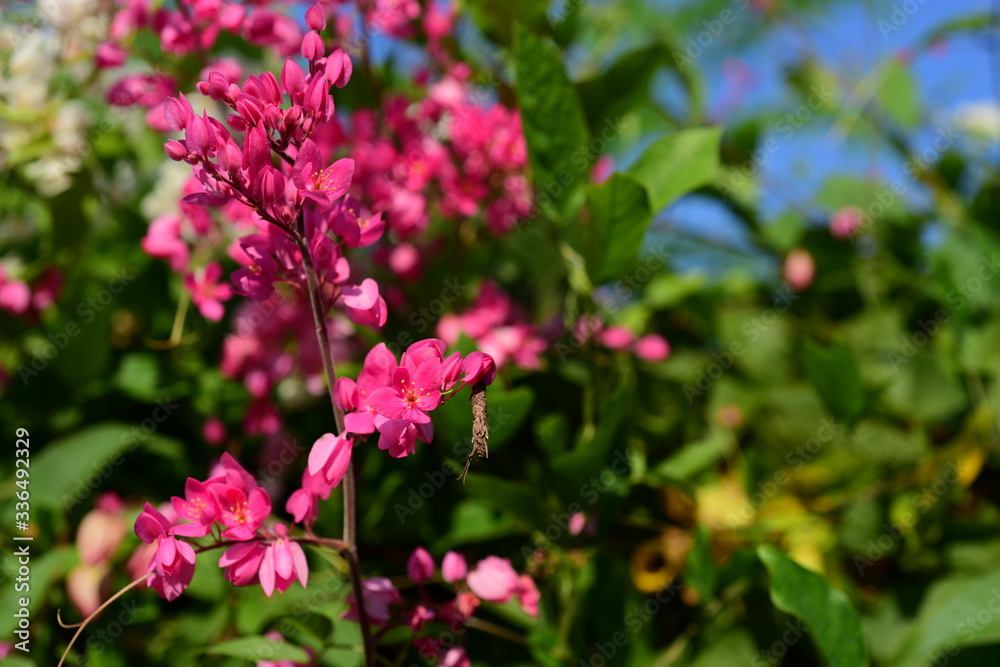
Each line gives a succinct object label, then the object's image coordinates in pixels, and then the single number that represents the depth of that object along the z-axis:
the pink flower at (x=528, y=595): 0.57
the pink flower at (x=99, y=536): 0.67
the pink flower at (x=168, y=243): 0.71
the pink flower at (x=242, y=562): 0.43
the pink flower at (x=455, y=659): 0.52
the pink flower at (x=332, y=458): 0.42
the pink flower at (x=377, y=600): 0.49
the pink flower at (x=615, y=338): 0.76
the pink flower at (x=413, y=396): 0.40
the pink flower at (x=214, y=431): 0.77
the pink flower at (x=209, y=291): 0.61
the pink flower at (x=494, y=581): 0.55
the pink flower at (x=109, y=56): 0.76
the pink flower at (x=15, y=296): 0.79
